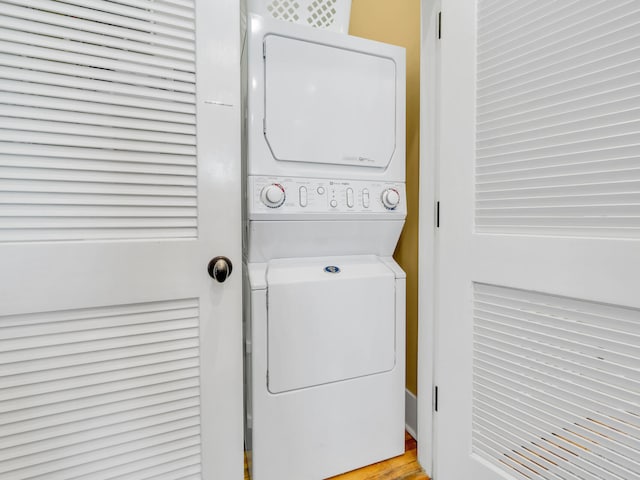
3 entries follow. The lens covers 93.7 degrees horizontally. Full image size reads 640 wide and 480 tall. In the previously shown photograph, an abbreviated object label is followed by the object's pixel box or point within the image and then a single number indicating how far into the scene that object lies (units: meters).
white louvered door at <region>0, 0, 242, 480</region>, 0.72
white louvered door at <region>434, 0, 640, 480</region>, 0.73
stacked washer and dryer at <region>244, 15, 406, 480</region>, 1.07
